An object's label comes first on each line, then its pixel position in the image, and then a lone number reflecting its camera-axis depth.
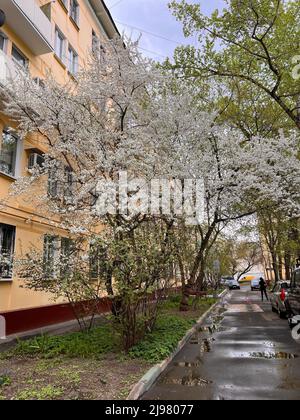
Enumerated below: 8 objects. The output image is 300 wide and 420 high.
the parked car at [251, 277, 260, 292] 50.83
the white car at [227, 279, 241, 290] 54.09
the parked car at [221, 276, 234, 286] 51.16
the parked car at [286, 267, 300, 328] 10.91
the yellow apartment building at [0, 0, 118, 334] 10.71
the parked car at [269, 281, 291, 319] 15.29
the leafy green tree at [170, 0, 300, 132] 12.65
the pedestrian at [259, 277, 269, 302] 27.43
